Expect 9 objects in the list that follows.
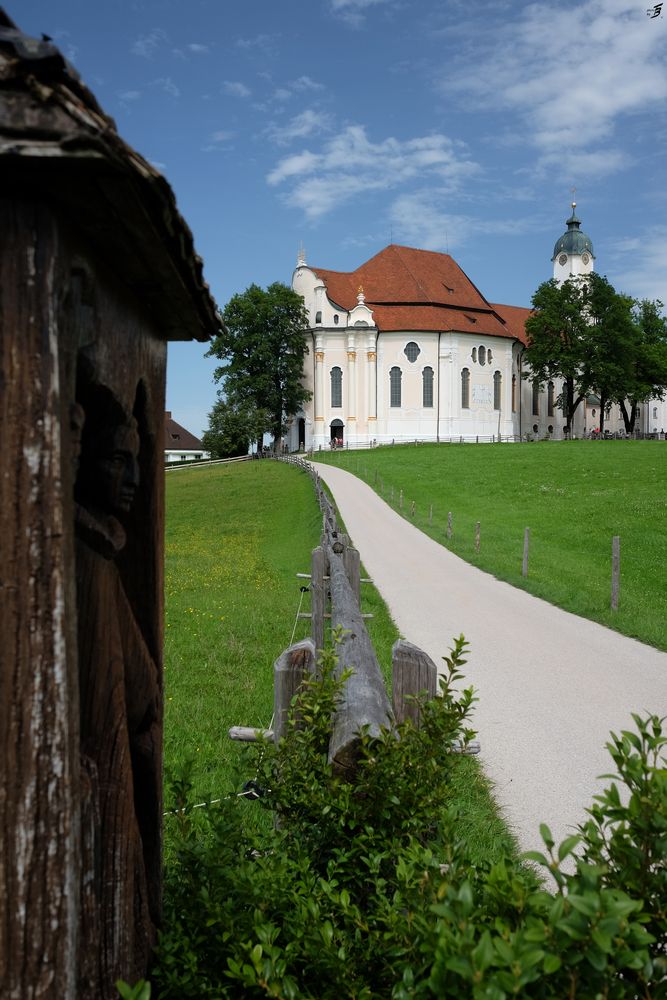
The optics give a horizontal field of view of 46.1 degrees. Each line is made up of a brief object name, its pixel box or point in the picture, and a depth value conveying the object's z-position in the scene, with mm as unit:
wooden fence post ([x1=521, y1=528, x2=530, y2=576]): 14773
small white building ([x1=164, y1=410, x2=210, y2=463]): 91625
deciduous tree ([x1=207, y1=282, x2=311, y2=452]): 62406
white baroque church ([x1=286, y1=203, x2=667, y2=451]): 65812
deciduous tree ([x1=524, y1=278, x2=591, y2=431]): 65062
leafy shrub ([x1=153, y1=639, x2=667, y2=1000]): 1391
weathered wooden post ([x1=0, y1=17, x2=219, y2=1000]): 1198
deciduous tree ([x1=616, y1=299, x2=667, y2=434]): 67881
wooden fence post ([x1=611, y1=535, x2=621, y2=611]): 11266
